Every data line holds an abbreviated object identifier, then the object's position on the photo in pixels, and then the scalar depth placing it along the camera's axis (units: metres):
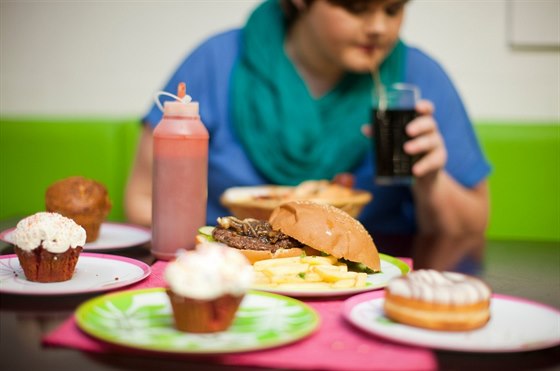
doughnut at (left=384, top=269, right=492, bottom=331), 0.79
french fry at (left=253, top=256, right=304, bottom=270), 1.01
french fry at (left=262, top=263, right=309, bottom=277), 1.00
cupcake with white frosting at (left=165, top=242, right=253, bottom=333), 0.75
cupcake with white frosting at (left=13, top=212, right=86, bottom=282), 1.00
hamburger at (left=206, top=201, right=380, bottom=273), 1.07
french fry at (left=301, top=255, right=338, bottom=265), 1.03
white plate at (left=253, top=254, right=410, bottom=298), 0.94
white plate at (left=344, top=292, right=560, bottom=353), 0.75
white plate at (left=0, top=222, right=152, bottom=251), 1.33
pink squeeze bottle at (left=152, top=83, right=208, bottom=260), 1.19
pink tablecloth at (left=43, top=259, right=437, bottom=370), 0.70
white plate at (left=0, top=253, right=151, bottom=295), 0.94
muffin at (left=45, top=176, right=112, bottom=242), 1.38
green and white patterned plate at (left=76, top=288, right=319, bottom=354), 0.71
